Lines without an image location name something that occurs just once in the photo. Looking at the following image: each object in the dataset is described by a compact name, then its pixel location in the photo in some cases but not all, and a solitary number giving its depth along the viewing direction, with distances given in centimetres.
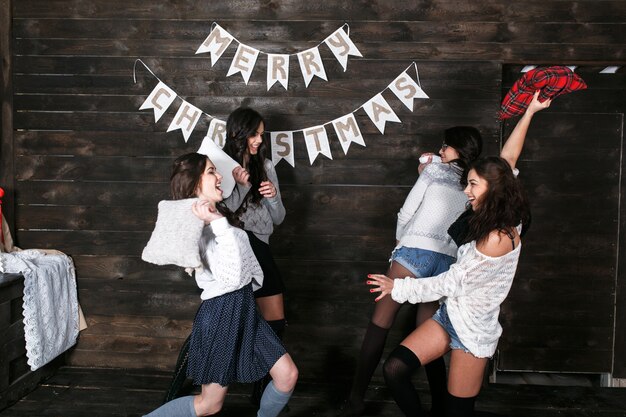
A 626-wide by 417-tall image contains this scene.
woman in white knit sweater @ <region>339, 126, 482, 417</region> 258
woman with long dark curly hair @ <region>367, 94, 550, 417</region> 209
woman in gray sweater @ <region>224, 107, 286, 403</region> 267
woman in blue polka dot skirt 212
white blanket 296
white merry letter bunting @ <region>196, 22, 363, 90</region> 330
